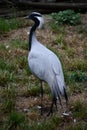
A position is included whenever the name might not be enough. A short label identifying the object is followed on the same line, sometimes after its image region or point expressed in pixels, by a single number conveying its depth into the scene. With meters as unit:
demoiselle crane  11.83
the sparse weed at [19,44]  17.90
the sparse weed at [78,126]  11.36
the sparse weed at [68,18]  20.44
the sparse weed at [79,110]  12.23
